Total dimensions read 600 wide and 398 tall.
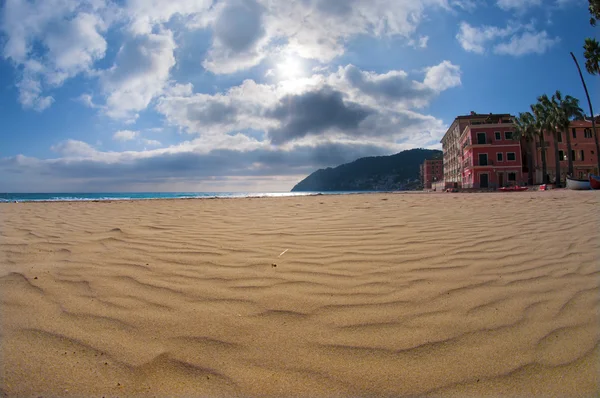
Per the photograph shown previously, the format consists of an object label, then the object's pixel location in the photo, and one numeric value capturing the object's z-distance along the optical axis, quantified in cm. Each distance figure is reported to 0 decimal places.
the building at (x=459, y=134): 4876
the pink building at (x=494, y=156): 4162
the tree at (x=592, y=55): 2044
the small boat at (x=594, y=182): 1945
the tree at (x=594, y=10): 1634
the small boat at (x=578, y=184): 1984
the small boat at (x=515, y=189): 2379
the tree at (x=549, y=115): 3353
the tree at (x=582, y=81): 2274
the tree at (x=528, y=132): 3775
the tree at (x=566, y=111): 3256
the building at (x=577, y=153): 4212
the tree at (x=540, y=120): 3497
